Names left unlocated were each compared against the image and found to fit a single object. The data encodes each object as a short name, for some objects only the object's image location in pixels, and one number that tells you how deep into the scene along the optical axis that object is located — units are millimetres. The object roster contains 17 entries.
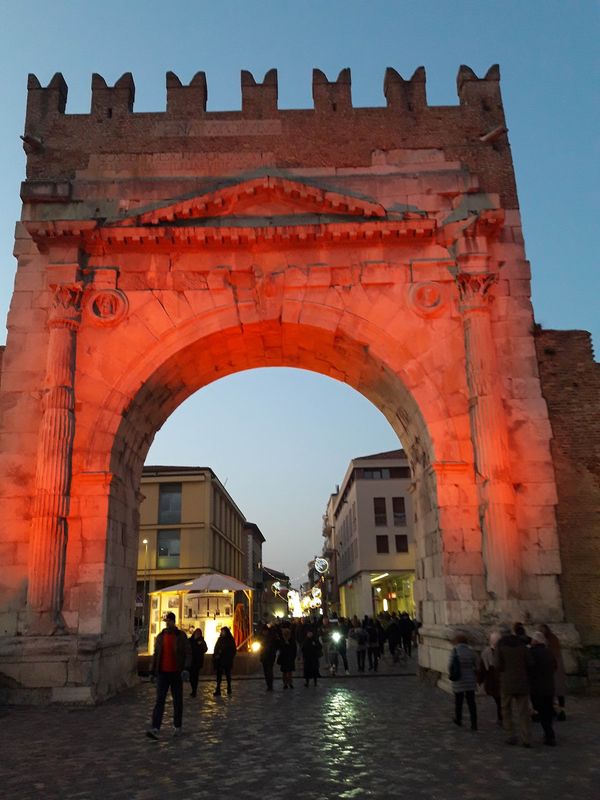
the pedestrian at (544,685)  7484
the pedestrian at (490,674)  8125
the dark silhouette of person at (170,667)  8242
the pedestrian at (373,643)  17453
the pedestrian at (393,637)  19891
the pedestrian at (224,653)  13109
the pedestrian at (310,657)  14119
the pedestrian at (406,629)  21828
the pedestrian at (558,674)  8984
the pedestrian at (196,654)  12984
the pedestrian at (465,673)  8359
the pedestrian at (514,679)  7391
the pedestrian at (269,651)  13352
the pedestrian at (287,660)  13734
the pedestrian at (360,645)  17142
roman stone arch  12219
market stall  19870
